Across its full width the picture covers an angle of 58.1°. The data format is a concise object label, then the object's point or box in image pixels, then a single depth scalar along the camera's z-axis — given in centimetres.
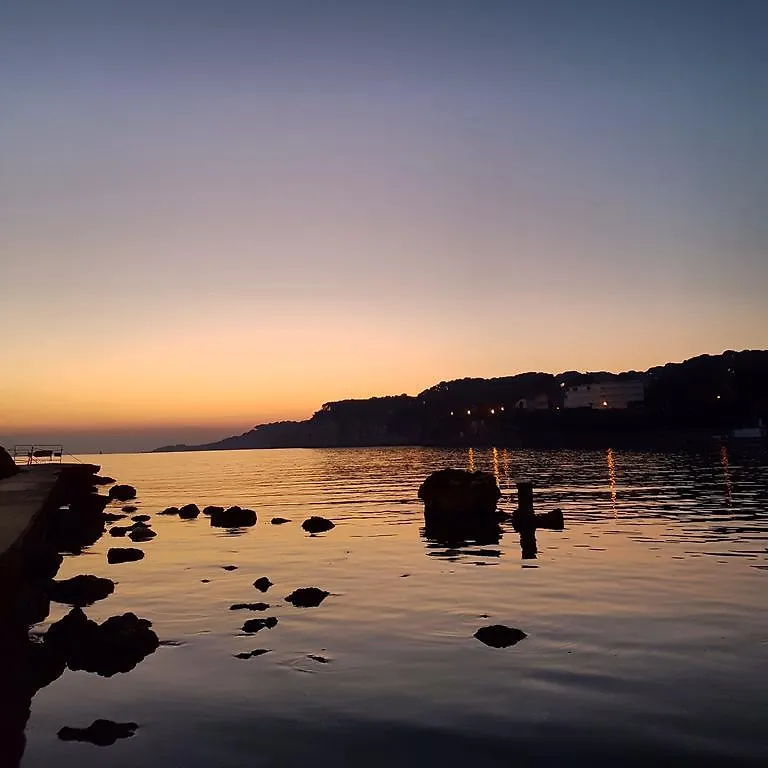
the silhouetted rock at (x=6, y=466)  5416
